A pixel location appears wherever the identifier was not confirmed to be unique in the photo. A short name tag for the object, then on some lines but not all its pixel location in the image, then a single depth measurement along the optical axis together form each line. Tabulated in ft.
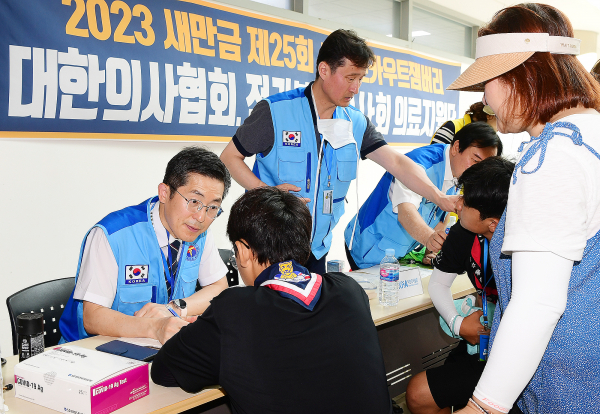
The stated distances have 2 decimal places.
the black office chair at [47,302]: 5.39
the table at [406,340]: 4.89
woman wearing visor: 2.46
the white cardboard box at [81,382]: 3.52
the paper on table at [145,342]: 4.67
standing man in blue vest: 7.43
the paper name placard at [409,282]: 6.68
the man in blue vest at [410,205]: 7.51
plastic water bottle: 6.33
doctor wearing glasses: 5.33
